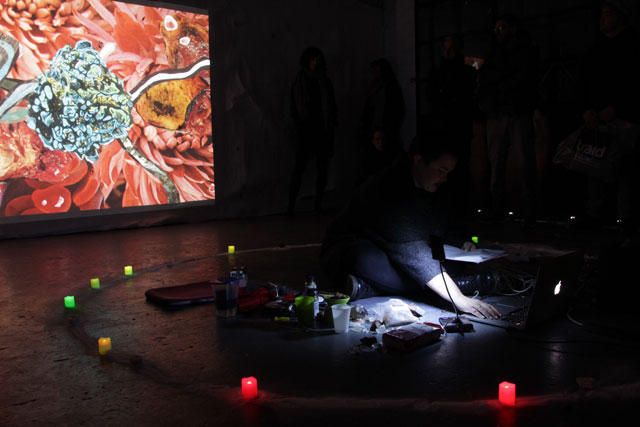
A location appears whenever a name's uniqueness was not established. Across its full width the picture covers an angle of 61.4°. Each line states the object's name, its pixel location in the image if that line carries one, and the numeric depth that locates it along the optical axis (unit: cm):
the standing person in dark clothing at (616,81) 438
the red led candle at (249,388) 165
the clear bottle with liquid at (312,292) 247
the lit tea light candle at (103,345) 208
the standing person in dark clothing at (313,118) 670
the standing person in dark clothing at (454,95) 565
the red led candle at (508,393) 157
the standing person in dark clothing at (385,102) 728
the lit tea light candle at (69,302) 278
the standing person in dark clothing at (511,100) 505
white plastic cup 227
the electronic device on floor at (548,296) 209
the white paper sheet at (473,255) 246
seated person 241
